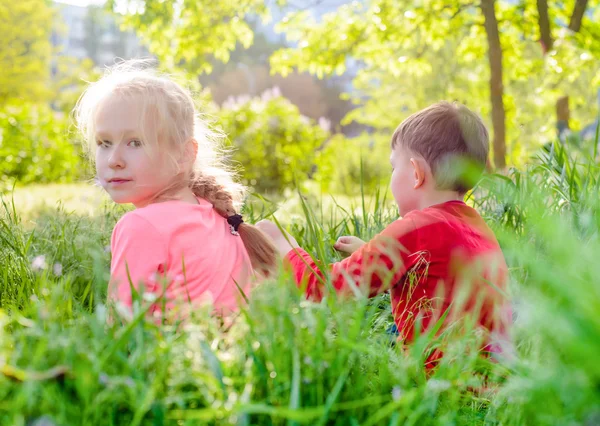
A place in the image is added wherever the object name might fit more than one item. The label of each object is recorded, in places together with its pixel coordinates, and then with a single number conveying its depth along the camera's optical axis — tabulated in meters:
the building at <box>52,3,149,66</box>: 63.00
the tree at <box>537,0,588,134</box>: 10.13
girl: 2.04
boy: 2.00
